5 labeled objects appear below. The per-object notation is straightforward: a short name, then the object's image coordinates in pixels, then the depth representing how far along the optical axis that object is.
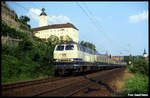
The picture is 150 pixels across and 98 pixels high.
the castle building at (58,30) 72.06
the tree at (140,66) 17.17
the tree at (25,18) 53.89
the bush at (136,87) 8.57
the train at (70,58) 14.81
